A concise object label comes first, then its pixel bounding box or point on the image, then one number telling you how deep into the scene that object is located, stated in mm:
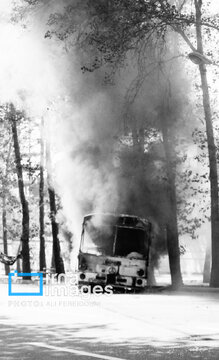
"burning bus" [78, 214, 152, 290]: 21719
